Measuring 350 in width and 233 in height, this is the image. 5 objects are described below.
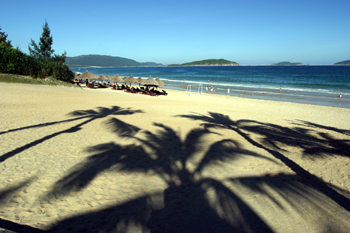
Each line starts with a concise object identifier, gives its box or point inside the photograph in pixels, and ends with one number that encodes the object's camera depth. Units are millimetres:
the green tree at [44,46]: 39438
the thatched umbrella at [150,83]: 23105
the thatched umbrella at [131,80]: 28231
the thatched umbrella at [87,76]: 29509
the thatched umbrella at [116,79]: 29125
